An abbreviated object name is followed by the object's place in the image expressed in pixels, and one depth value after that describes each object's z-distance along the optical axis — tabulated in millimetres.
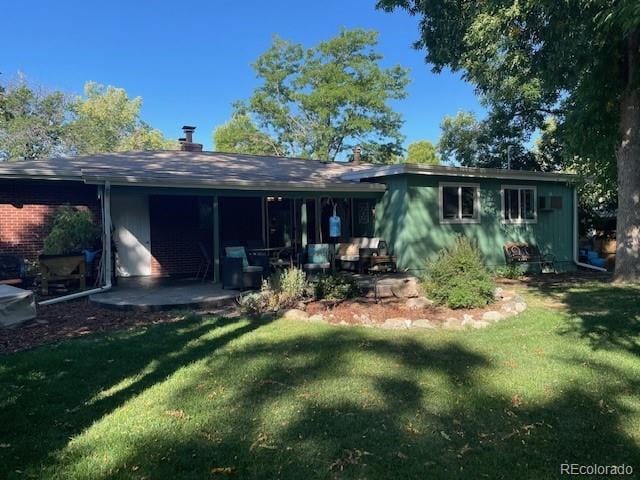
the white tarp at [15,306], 6602
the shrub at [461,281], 7320
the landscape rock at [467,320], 6591
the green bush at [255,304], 7488
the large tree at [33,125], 32219
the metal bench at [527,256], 13555
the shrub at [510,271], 12898
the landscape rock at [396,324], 6551
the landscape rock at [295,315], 6973
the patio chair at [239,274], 9266
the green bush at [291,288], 7699
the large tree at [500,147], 21312
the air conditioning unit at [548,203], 14438
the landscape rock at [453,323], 6488
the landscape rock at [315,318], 6855
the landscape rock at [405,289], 8948
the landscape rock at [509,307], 7366
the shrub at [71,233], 10703
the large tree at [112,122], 39438
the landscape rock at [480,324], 6555
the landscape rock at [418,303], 7656
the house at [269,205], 10758
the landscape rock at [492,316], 6852
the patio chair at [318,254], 10961
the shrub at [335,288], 8203
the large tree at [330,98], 33188
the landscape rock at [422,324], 6555
